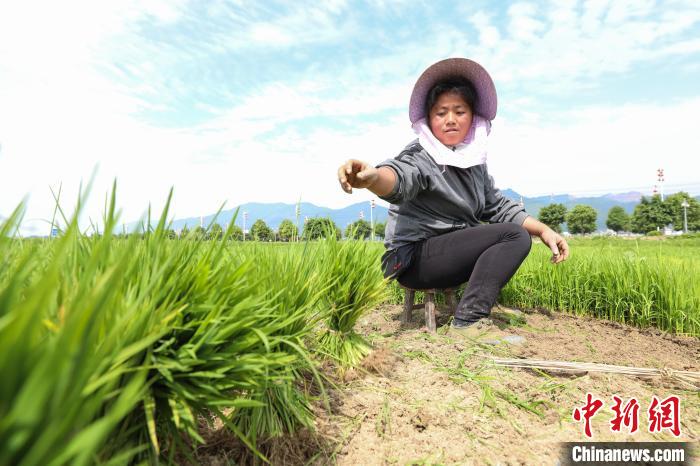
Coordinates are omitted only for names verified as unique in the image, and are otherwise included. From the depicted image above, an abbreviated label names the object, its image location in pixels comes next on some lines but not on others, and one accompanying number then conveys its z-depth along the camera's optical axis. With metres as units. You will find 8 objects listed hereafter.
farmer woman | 2.79
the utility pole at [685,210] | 66.38
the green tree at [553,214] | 73.25
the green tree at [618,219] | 90.75
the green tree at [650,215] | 67.50
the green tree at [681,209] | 67.38
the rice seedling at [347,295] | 1.83
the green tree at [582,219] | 80.06
